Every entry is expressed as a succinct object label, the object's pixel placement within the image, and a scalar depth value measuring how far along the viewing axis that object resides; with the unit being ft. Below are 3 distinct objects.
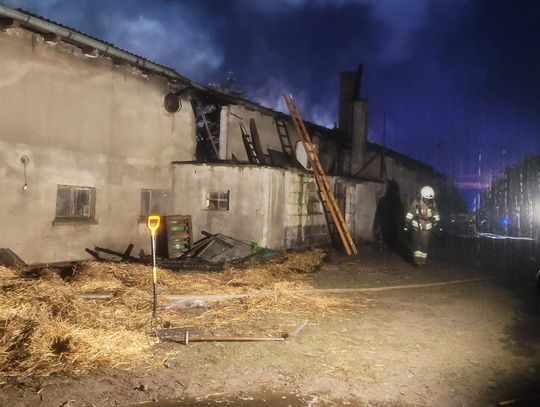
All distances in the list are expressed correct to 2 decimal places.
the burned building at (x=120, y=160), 31.71
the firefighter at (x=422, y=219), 39.06
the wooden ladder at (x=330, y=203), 49.52
